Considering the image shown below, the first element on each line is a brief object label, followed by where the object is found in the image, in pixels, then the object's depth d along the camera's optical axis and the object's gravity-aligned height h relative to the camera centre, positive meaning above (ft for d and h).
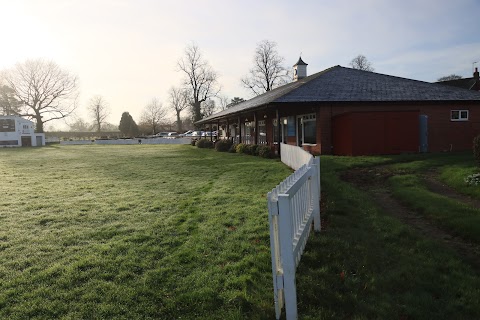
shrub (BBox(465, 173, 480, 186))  29.27 -4.25
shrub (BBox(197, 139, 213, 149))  122.78 -1.79
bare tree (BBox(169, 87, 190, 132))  283.16 +26.87
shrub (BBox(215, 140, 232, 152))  97.20 -2.16
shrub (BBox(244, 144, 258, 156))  72.87 -2.55
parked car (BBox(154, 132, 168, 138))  232.90 +4.42
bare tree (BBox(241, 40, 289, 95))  221.05 +39.45
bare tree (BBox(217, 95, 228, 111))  291.73 +26.93
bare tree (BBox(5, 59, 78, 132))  221.05 +29.74
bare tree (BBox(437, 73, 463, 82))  223.88 +31.57
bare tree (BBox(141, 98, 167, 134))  303.89 +20.48
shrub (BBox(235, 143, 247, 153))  80.31 -2.42
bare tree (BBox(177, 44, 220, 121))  227.20 +34.58
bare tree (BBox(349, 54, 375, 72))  235.81 +45.36
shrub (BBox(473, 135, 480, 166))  31.95 -1.85
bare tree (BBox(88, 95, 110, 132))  316.81 +23.57
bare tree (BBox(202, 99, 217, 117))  248.52 +22.18
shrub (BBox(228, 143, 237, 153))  87.09 -2.76
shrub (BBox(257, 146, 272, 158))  65.40 -2.87
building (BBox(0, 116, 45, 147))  164.96 +6.57
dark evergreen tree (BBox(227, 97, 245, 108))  257.96 +26.69
